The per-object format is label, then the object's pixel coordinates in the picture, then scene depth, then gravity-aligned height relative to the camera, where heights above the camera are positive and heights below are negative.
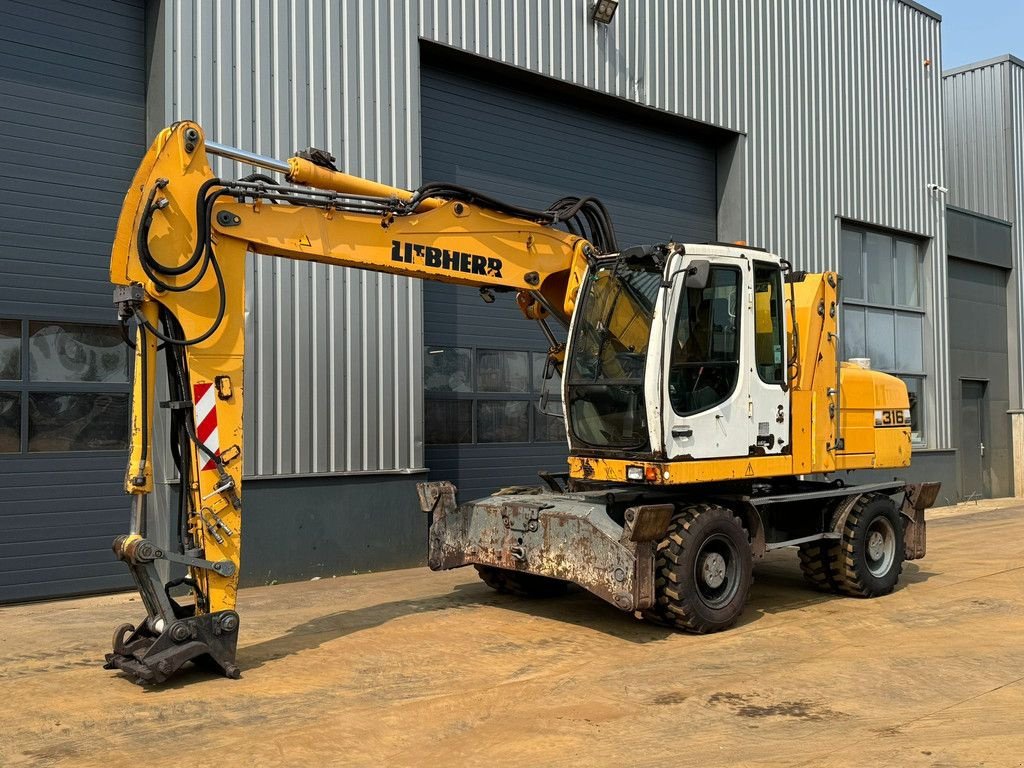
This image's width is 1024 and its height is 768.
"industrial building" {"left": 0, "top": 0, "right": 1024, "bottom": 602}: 10.30 +3.47
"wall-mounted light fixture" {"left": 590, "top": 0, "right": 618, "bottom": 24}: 14.30 +6.12
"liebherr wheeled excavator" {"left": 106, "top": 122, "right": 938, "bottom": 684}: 6.79 +0.25
